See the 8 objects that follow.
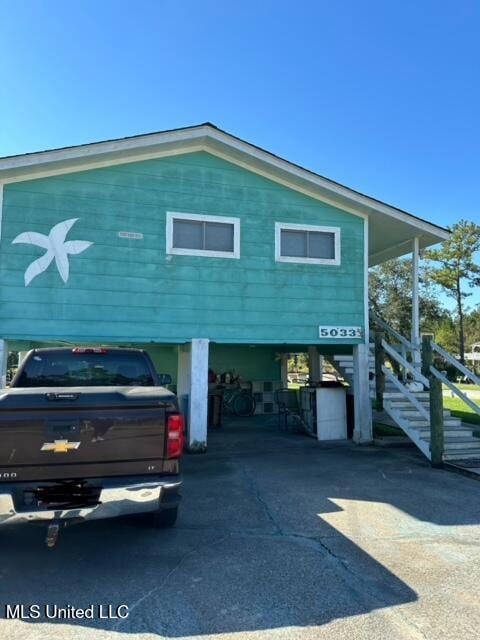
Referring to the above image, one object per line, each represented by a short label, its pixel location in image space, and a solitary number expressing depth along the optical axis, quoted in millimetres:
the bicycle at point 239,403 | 15320
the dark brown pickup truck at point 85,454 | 3459
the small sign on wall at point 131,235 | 8781
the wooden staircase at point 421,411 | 7984
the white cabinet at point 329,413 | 10602
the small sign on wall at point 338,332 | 9680
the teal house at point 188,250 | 8359
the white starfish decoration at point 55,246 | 8305
